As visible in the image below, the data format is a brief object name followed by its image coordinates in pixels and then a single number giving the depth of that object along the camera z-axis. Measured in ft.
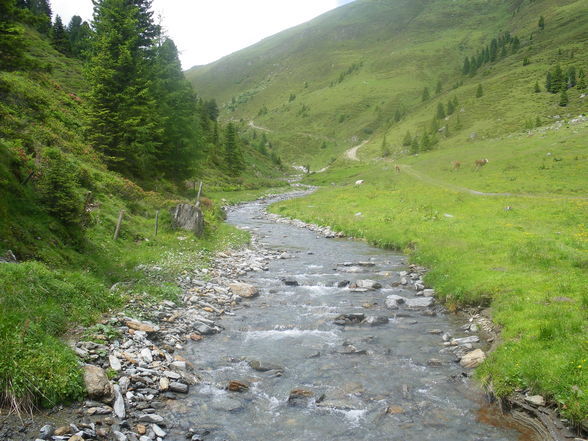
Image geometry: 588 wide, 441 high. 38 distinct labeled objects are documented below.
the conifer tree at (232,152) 283.59
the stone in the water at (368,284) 66.64
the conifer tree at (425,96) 566.07
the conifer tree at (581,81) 301.43
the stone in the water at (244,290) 61.26
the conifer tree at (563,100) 289.33
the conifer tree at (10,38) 44.47
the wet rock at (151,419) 28.45
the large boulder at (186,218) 88.99
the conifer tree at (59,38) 272.10
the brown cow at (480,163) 201.89
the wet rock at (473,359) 39.48
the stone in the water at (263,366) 39.09
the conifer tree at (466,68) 576.20
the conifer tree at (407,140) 389.39
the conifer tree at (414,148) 342.07
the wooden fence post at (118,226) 67.15
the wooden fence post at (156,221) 80.74
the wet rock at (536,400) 30.78
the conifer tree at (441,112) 401.90
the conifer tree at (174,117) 132.05
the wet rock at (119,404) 27.89
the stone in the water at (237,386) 35.04
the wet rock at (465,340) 44.70
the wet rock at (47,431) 23.68
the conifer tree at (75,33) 295.81
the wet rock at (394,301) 58.02
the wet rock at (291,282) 68.77
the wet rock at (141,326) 40.55
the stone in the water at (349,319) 51.78
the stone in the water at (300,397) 33.65
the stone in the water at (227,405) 32.14
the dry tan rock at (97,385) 28.63
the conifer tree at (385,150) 389.19
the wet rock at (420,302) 57.88
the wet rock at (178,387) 33.17
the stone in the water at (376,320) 51.49
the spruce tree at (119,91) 104.99
